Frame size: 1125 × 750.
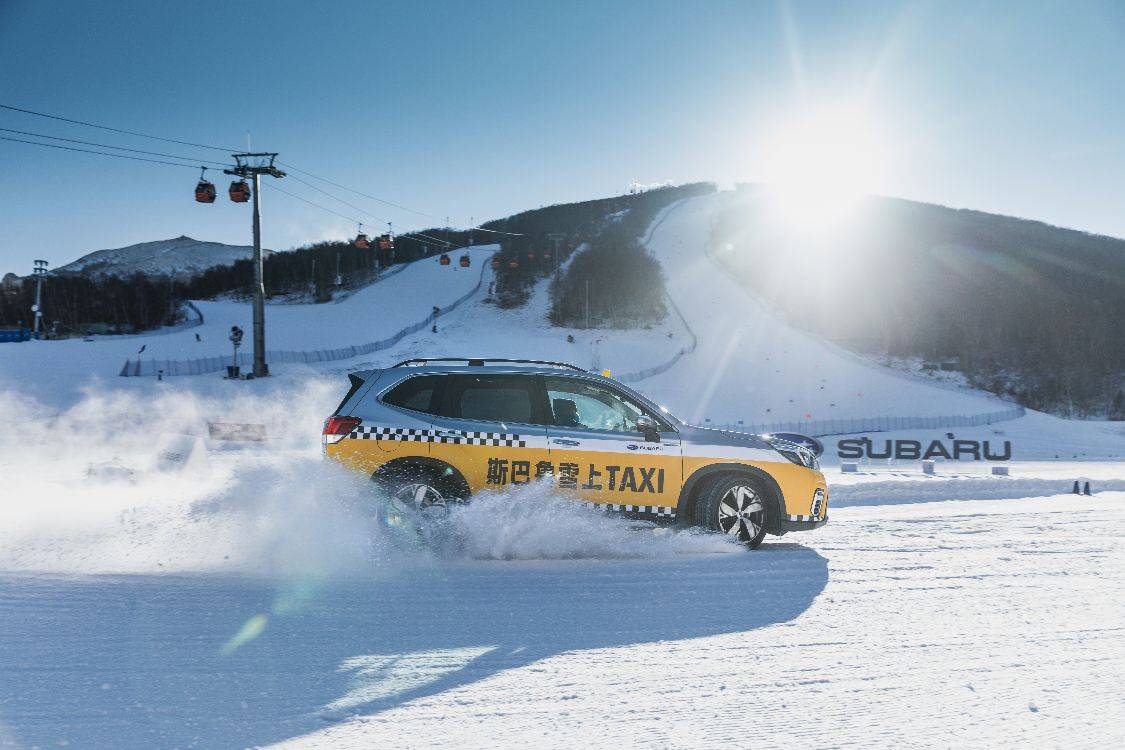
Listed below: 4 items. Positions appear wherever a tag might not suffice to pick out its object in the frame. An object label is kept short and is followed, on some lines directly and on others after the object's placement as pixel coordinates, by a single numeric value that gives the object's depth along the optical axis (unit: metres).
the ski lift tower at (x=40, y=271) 71.90
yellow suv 6.81
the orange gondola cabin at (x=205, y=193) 27.19
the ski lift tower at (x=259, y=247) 30.89
